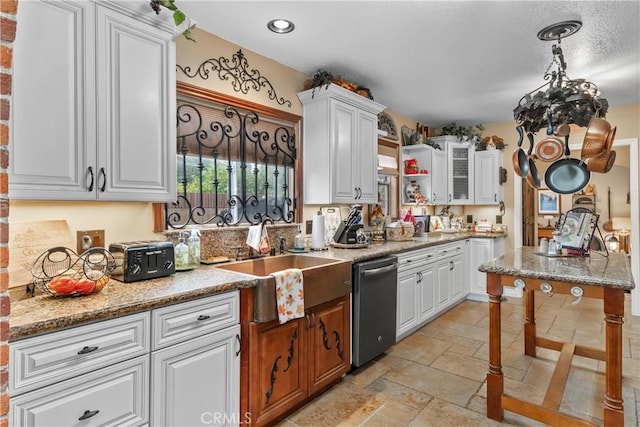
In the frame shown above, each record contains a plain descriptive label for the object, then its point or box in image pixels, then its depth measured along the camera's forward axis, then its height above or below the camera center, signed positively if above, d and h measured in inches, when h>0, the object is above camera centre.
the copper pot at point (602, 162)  94.1 +13.6
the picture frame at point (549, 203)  362.9 +8.7
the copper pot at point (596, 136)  87.4 +19.0
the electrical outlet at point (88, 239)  71.7 -5.6
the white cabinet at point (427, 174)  188.5 +21.1
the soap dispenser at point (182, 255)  82.5 -10.4
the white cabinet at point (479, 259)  187.5 -26.1
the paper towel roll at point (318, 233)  121.1 -7.4
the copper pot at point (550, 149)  99.0 +18.0
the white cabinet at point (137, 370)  45.9 -25.0
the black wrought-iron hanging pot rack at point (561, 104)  87.7 +27.9
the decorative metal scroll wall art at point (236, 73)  96.3 +42.0
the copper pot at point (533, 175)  110.0 +11.7
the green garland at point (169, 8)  70.1 +42.3
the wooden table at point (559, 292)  73.8 -20.3
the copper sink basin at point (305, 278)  73.8 -17.0
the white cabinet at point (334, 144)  119.6 +24.7
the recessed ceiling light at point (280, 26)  91.9 +51.1
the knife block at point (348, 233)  127.3 -7.9
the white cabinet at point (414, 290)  127.2 -31.4
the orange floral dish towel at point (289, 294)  76.2 -18.8
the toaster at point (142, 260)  68.0 -9.7
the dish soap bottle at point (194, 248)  87.9 -9.2
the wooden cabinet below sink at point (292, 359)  73.4 -35.7
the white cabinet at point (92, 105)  56.2 +20.1
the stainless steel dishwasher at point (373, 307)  103.7 -30.5
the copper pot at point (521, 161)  111.1 +16.3
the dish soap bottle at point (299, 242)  117.6 -10.5
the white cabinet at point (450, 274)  155.7 -30.5
